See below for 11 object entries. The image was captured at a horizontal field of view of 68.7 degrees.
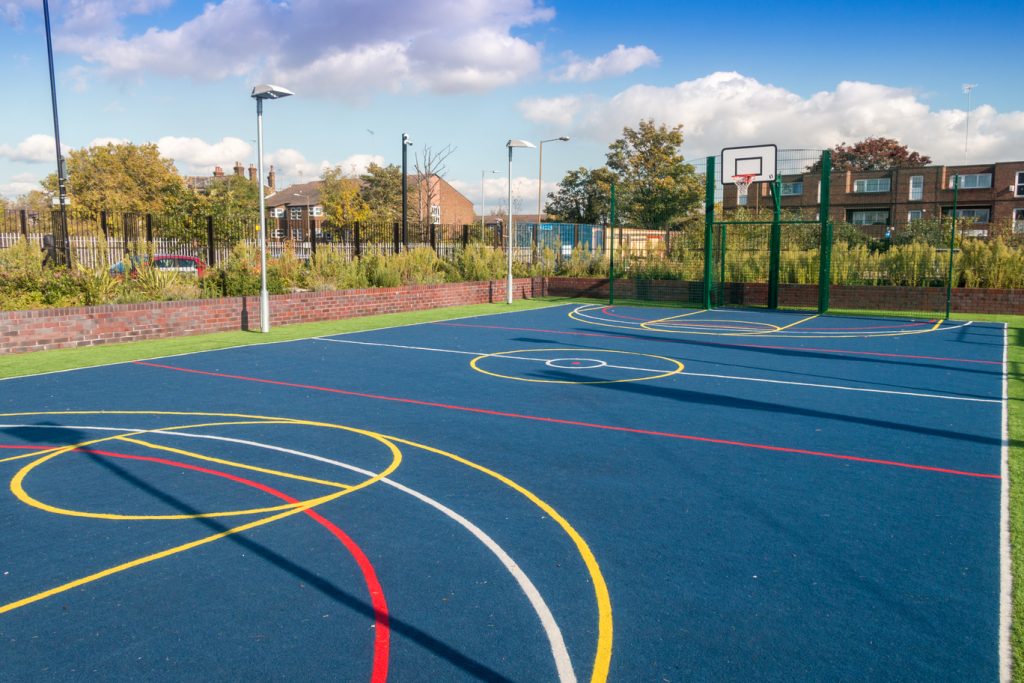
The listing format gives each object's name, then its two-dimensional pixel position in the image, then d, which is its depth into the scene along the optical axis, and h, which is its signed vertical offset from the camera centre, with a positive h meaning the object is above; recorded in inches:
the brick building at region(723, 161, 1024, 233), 2249.0 +157.6
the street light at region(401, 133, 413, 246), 983.6 +86.2
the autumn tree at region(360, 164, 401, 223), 2664.9 +216.2
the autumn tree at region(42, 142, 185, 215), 2246.6 +222.9
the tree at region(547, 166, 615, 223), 2281.0 +148.1
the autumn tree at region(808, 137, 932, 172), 3312.0 +390.9
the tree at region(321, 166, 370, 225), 2405.3 +163.5
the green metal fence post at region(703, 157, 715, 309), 928.3 +28.3
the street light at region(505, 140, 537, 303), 898.7 +19.5
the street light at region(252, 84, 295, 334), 614.5 +101.1
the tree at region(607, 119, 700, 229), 2087.8 +192.5
